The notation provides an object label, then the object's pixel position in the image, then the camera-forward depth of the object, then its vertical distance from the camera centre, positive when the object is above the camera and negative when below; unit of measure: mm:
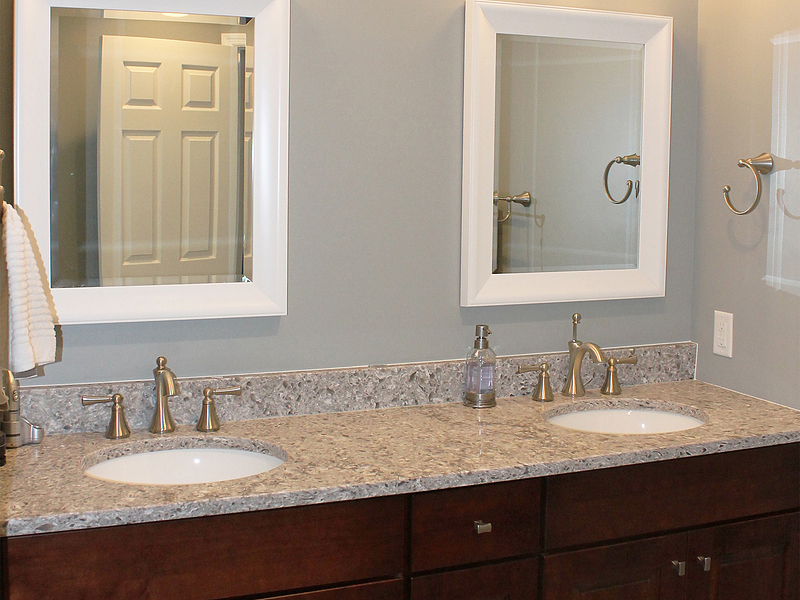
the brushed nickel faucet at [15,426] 1465 -330
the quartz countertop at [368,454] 1237 -375
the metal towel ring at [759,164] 1842 +227
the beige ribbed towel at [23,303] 1389 -90
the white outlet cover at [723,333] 2008 -190
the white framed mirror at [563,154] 1855 +261
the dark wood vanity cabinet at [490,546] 1228 -513
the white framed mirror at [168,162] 1521 +189
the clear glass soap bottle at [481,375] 1822 -276
